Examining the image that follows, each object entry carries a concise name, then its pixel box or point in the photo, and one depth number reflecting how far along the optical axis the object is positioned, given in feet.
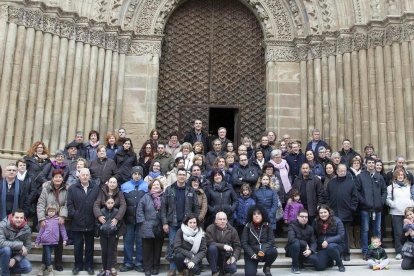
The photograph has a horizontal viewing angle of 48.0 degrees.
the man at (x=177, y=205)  25.62
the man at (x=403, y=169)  30.70
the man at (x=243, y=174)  29.14
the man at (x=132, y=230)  25.89
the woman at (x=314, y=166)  30.76
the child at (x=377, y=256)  26.35
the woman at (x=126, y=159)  30.48
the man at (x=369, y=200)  28.48
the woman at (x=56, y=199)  25.01
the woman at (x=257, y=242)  24.88
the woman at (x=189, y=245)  24.17
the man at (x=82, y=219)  24.84
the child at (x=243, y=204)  27.58
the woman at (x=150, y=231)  25.31
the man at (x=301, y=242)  25.81
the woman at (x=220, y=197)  26.67
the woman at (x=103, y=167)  28.91
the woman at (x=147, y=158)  32.14
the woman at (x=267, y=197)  27.66
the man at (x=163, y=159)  31.55
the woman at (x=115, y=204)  24.64
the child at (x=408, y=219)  27.07
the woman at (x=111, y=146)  32.30
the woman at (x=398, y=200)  28.78
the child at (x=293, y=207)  28.22
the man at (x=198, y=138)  35.78
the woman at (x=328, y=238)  25.96
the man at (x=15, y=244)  22.89
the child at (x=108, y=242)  24.32
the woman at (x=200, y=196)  25.89
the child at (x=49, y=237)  24.03
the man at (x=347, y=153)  33.39
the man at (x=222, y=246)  24.49
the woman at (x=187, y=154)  30.61
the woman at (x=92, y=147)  32.53
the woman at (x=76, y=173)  27.07
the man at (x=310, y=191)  28.81
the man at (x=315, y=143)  35.06
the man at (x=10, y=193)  25.64
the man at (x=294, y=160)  32.81
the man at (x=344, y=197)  28.14
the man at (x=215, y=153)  31.61
